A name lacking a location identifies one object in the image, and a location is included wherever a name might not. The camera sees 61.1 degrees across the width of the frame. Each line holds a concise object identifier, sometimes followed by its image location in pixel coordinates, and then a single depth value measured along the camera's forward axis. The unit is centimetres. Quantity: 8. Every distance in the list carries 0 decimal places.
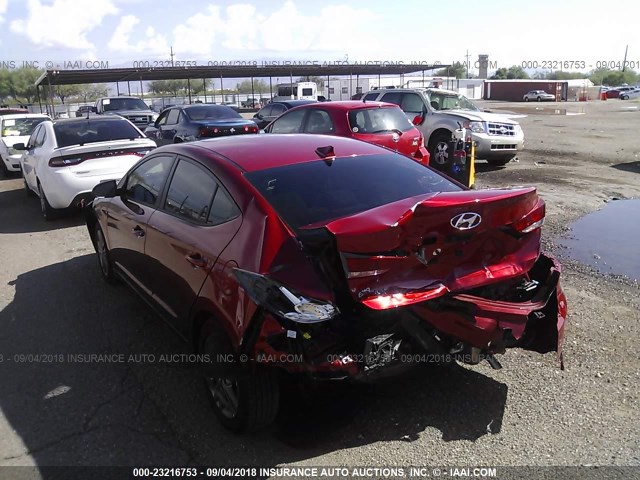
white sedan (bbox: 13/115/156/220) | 841
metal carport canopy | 3607
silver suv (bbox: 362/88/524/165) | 1268
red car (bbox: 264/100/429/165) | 993
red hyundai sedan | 279
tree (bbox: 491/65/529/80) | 11131
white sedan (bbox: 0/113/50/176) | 1458
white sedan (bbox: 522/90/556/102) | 6397
